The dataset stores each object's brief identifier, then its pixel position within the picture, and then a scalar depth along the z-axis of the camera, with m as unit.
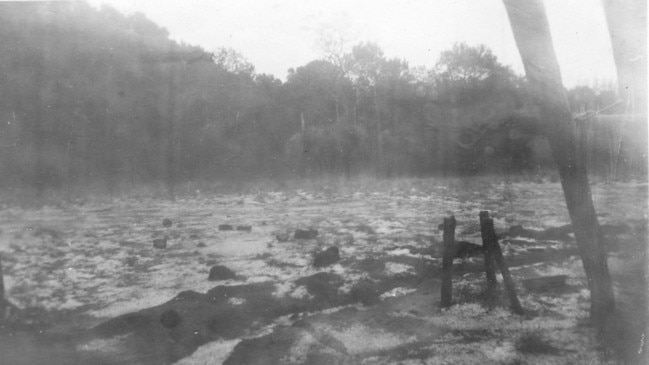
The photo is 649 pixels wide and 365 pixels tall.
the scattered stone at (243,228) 8.47
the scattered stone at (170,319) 3.96
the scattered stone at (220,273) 5.32
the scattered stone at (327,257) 5.86
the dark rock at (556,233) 7.39
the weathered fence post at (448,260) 4.29
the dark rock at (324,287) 4.55
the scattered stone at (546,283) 4.79
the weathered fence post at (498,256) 4.13
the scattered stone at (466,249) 4.32
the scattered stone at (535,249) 6.57
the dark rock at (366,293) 4.56
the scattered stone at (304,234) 7.64
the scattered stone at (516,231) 7.60
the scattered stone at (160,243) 7.08
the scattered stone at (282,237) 7.41
